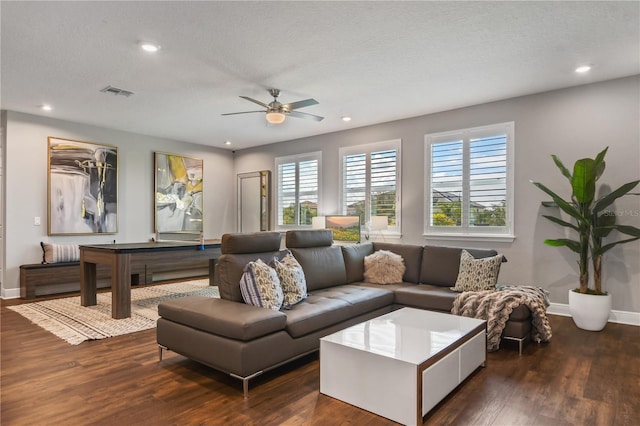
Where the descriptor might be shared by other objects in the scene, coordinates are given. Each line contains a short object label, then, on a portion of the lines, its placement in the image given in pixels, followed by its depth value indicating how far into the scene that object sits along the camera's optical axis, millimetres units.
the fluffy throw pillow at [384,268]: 4590
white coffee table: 2186
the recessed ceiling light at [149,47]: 3426
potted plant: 3992
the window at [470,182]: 5145
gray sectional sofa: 2639
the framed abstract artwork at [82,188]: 6051
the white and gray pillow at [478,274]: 3953
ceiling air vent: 4621
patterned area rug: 3926
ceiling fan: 4332
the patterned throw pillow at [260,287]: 3047
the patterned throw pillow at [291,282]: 3338
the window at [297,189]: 7414
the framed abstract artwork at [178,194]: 7473
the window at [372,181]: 6238
